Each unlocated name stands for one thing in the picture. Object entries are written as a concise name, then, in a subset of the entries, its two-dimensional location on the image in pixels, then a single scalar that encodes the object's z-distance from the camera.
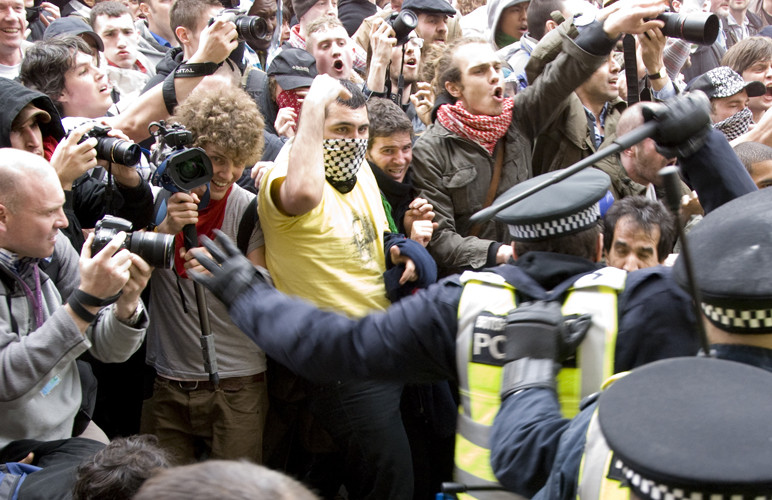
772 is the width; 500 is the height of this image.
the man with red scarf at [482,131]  3.93
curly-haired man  3.51
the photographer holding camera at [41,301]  2.81
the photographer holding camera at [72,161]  3.24
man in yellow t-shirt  3.43
